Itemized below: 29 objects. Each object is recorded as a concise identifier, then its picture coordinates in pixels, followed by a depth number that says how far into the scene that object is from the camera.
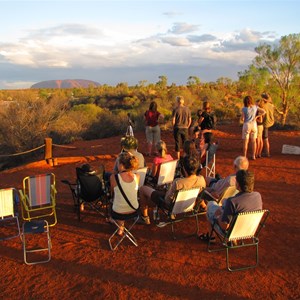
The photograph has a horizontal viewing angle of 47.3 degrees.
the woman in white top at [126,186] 4.54
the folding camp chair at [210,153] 7.14
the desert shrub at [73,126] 16.33
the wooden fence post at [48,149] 9.68
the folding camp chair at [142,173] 5.52
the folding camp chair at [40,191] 5.11
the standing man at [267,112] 8.64
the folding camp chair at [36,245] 4.36
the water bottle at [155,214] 5.44
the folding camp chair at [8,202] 4.67
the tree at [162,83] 42.41
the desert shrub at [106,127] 18.11
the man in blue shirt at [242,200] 3.96
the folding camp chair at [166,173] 5.73
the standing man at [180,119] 8.25
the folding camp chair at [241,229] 3.84
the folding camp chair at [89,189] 5.27
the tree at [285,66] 17.20
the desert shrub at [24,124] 14.78
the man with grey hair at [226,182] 4.56
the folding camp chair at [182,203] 4.55
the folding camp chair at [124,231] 4.61
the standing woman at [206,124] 7.60
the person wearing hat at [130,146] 5.64
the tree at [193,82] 41.54
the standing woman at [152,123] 8.98
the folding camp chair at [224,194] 4.75
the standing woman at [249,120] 8.05
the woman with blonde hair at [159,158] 5.76
